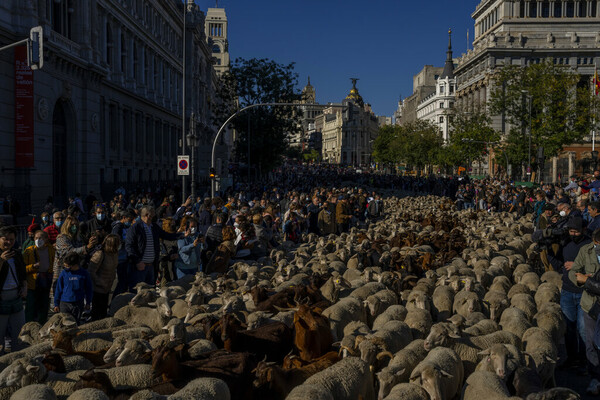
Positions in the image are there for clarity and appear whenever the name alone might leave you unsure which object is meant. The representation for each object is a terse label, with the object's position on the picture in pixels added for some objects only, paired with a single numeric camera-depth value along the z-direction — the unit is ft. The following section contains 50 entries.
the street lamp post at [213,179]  88.84
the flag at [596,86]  174.34
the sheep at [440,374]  22.04
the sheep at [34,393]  19.24
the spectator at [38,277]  31.60
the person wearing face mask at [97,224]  42.04
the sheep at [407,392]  21.43
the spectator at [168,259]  41.14
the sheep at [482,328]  28.76
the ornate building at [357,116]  633.20
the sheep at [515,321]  29.73
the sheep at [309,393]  20.49
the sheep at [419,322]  29.78
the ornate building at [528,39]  265.13
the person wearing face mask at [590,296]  25.55
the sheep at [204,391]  20.04
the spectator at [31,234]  32.90
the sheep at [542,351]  25.22
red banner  84.17
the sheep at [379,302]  34.04
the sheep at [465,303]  33.83
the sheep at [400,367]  23.09
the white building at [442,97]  425.61
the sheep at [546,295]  35.60
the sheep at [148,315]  31.55
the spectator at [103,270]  32.17
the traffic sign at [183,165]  73.87
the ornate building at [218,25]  501.15
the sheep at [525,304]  33.17
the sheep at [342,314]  30.86
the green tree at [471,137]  217.56
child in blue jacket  29.09
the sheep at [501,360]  23.17
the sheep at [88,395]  19.11
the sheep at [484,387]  21.56
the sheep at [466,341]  26.07
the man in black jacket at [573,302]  28.58
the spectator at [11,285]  25.73
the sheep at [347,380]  22.38
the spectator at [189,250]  42.04
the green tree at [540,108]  166.50
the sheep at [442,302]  34.88
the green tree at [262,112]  168.45
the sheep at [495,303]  33.58
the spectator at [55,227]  41.19
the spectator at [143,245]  35.35
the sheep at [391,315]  31.35
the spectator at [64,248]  32.71
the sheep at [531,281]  39.73
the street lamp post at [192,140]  87.11
